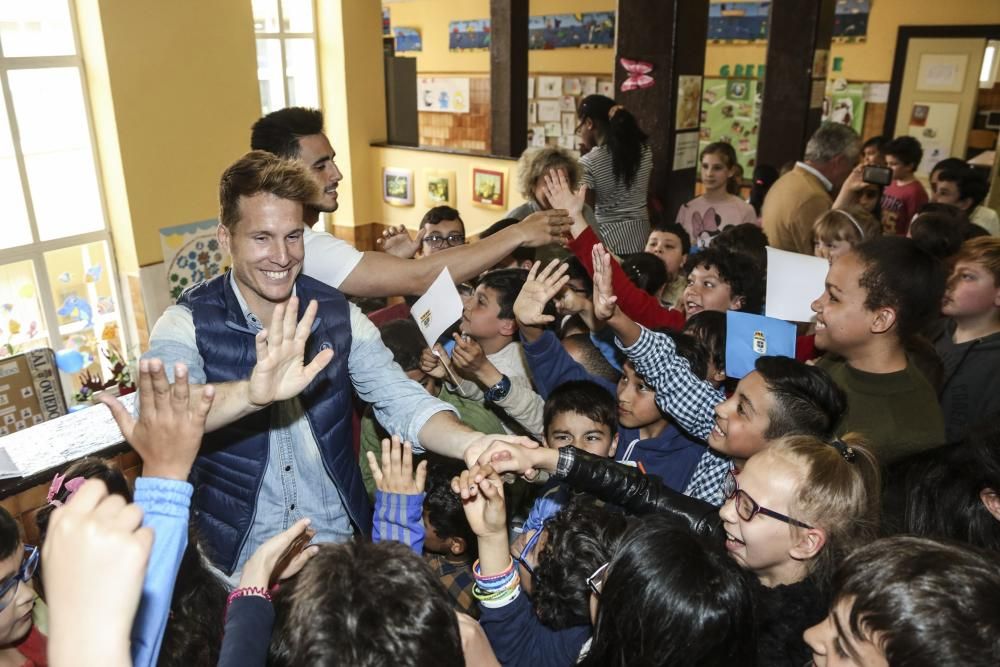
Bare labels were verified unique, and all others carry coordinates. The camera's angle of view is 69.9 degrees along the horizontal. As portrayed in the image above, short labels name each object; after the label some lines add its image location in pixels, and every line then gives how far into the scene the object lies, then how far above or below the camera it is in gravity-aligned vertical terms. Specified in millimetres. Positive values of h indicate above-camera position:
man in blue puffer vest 1619 -695
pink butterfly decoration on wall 5176 +60
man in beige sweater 4039 -573
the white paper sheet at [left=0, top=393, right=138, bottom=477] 2088 -1054
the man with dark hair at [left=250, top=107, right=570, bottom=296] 2135 -475
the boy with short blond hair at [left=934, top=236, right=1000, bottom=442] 2465 -891
